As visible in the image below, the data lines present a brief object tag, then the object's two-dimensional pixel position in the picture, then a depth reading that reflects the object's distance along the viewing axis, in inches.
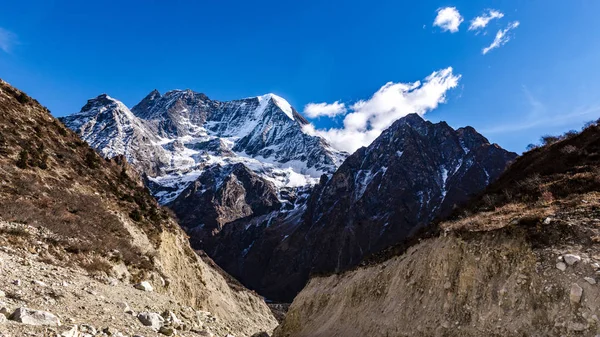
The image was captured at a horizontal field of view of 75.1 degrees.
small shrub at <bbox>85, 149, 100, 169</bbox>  1429.5
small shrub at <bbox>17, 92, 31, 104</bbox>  1360.7
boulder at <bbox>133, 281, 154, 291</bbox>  778.1
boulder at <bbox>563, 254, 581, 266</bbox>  470.2
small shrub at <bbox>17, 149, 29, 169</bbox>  985.5
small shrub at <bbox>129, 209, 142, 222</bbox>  1305.4
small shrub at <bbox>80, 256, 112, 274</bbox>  732.7
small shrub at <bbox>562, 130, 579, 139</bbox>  1137.5
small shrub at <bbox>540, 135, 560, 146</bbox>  1230.4
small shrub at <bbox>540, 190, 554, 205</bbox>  633.1
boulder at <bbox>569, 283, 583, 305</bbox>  443.5
